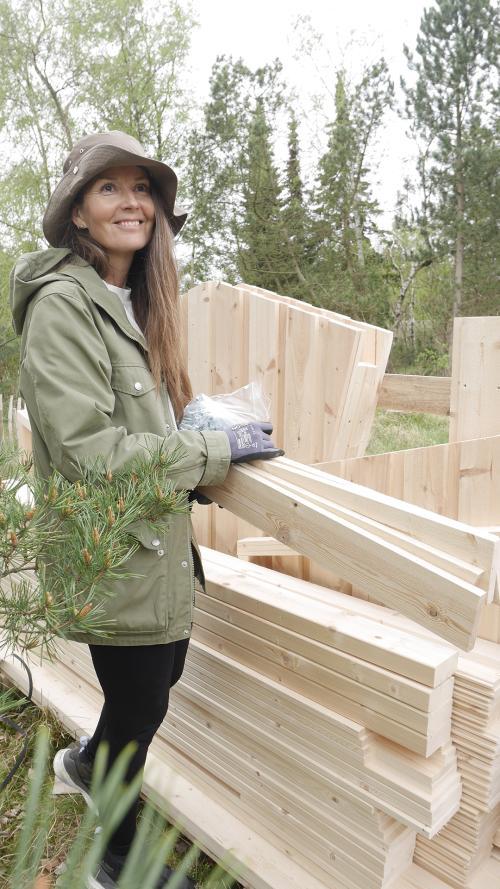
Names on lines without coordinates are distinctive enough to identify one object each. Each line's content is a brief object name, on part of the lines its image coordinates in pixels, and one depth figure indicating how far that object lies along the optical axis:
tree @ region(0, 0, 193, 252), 17.03
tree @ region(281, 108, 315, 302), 18.08
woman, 1.50
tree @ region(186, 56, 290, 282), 18.52
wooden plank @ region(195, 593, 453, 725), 1.66
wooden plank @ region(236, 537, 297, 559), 2.59
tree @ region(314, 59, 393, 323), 17.45
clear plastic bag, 1.83
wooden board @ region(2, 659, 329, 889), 1.90
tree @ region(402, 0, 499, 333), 14.51
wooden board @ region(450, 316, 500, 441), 2.83
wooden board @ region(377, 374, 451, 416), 3.10
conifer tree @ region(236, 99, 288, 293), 18.02
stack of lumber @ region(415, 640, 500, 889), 1.71
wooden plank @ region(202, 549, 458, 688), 1.69
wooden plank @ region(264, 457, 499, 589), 1.40
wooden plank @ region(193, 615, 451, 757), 1.67
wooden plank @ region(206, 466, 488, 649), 1.33
